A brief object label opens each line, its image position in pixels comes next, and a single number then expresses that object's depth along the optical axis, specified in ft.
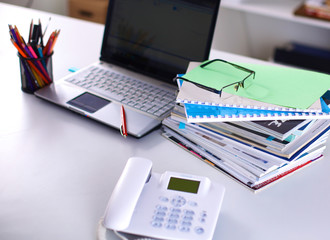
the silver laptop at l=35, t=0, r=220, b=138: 3.11
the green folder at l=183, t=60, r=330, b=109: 2.65
